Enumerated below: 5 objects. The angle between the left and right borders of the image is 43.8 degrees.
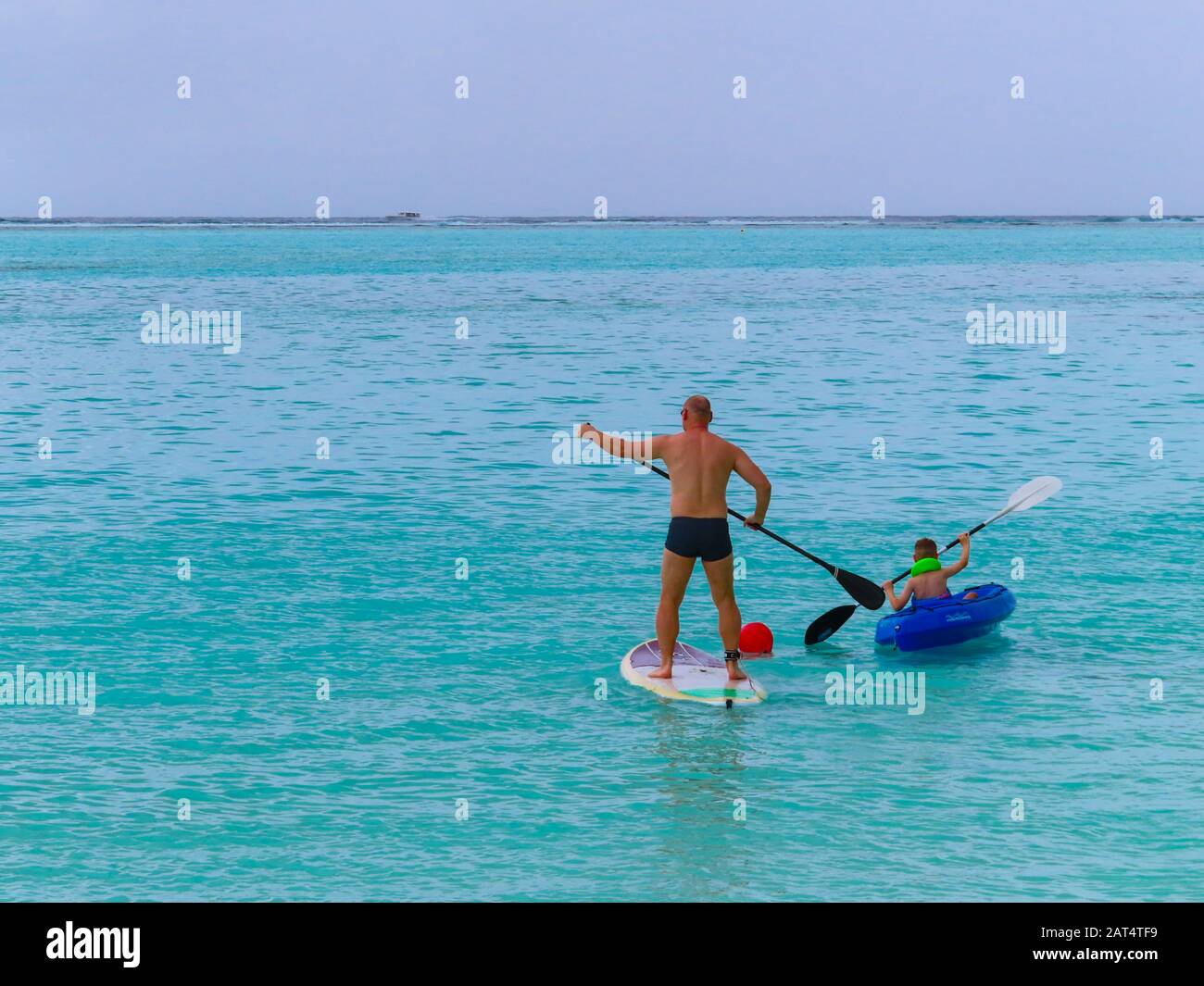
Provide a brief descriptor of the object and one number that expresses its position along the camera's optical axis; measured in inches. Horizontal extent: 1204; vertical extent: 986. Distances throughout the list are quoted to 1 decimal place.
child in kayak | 560.1
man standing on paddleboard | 472.4
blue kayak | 546.9
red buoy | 551.5
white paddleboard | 489.1
